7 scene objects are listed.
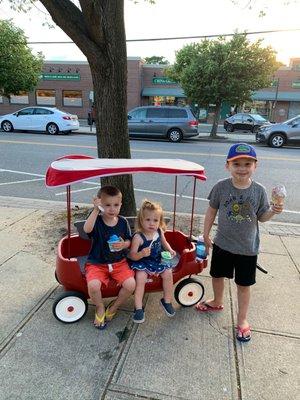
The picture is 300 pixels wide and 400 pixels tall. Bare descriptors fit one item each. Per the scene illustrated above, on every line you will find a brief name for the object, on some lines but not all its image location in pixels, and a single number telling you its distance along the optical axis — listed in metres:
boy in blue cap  2.66
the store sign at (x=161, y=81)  33.19
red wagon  2.70
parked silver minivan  18.12
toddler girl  2.93
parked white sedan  18.77
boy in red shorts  2.85
